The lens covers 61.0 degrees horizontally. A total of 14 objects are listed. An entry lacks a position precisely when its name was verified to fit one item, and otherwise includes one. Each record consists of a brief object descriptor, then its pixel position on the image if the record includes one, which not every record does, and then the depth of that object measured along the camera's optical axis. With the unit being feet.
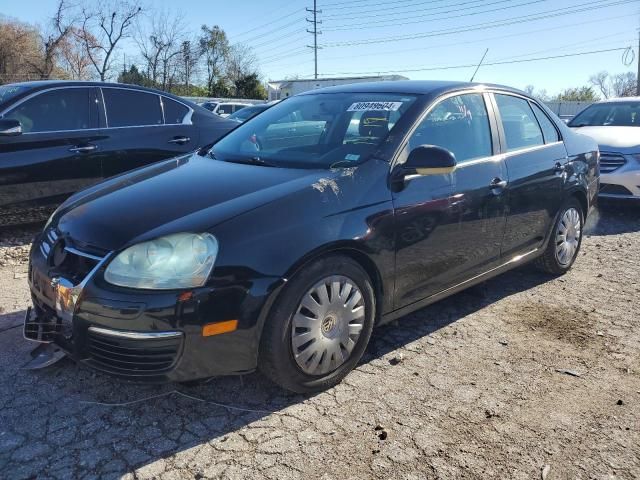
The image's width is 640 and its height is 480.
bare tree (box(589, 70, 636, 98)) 193.92
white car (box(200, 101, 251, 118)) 72.84
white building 125.28
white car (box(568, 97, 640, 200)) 23.40
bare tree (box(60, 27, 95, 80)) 110.93
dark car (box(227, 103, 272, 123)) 42.38
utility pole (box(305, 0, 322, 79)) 186.13
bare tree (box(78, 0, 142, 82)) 109.91
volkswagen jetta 7.96
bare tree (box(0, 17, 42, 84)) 111.14
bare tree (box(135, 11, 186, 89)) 128.16
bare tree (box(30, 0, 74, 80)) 104.58
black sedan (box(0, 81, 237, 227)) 16.78
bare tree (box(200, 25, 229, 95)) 175.94
